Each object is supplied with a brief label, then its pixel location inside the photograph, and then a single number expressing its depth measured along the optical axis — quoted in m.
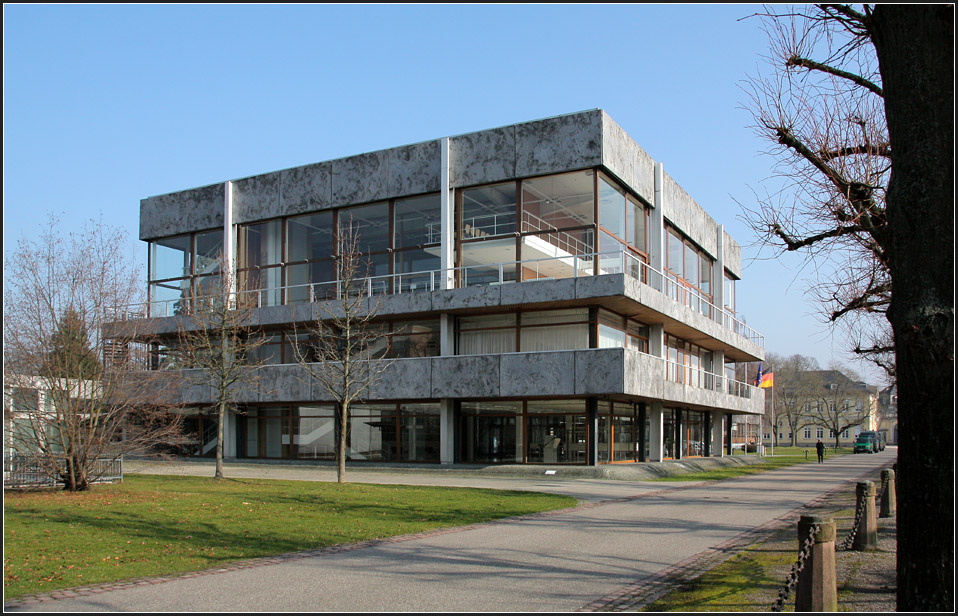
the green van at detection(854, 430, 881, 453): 76.25
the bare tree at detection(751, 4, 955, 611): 5.65
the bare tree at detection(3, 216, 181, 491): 18.33
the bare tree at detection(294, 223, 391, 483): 31.25
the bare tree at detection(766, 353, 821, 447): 105.00
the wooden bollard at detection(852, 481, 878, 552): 11.20
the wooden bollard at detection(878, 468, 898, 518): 15.17
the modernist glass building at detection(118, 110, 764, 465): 30.61
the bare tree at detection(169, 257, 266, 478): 25.44
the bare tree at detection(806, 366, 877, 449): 103.35
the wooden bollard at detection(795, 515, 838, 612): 6.75
